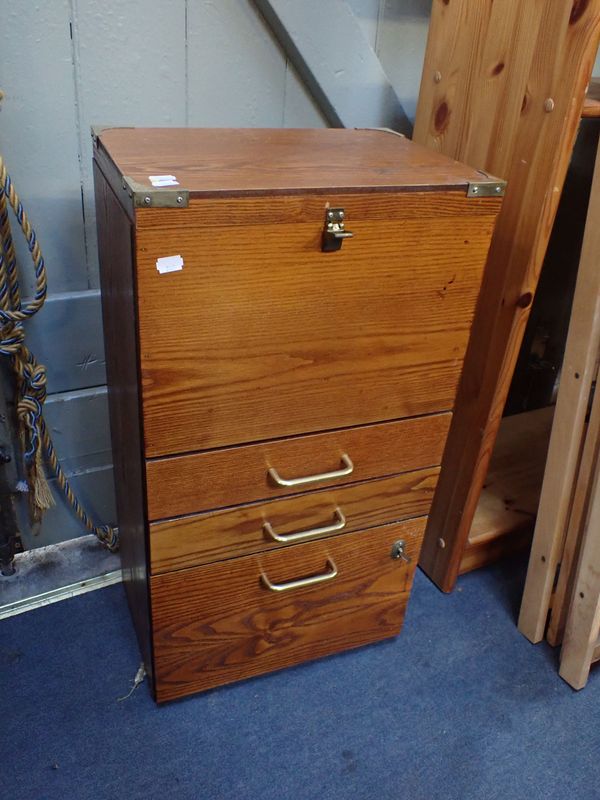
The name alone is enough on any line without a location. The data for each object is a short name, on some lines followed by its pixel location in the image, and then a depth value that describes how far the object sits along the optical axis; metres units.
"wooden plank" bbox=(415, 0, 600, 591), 0.99
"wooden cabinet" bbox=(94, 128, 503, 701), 0.78
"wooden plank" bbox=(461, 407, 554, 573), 1.47
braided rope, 1.10
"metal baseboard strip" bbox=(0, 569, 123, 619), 1.33
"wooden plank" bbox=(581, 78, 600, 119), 1.01
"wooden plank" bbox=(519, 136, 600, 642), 1.08
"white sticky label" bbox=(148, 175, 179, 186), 0.74
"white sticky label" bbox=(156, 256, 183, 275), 0.75
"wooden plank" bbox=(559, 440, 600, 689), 1.18
